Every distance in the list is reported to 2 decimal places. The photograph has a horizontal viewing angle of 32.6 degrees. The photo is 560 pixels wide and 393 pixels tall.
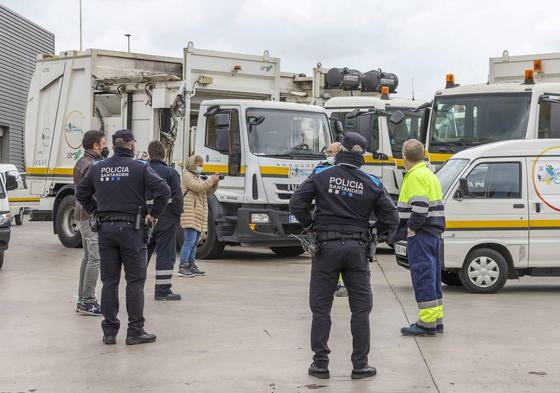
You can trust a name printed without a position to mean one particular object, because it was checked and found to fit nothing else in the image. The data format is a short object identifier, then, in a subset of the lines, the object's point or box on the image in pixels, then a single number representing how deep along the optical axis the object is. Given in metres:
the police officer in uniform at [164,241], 10.80
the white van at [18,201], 25.62
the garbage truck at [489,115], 14.50
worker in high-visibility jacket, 8.73
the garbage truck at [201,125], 15.23
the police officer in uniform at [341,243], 6.95
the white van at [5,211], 13.80
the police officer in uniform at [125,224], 8.16
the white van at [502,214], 11.48
